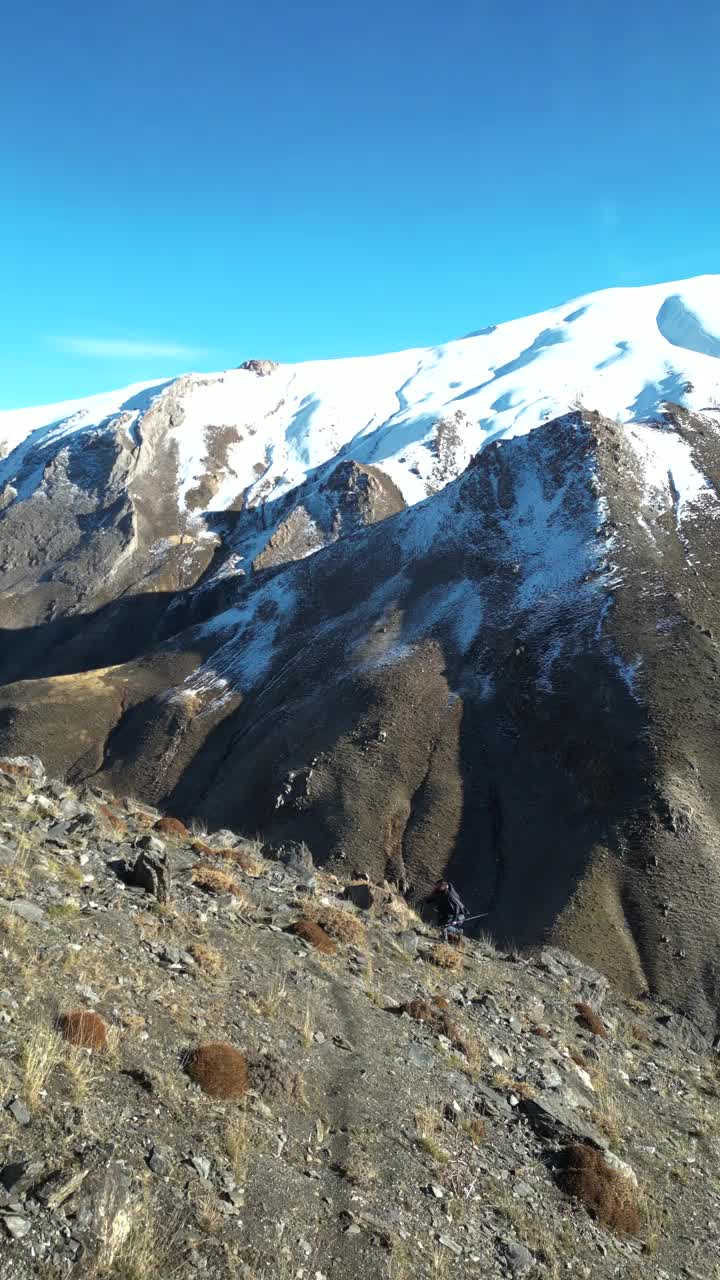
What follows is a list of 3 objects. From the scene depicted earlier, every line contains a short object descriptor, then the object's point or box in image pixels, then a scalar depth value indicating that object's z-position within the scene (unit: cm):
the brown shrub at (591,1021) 2536
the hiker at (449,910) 2908
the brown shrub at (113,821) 2472
